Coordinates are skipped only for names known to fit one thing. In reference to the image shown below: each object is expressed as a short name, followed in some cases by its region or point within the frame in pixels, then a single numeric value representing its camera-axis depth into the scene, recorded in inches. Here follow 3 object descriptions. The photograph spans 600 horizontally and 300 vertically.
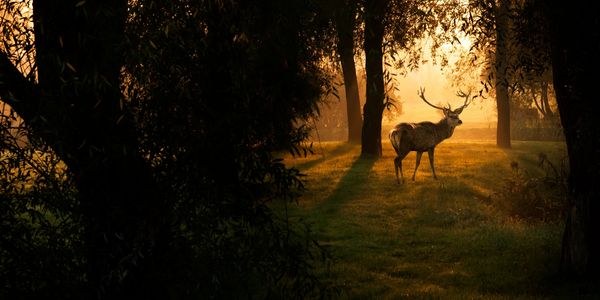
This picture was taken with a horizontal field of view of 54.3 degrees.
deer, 867.4
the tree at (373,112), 1015.9
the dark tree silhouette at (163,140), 236.5
